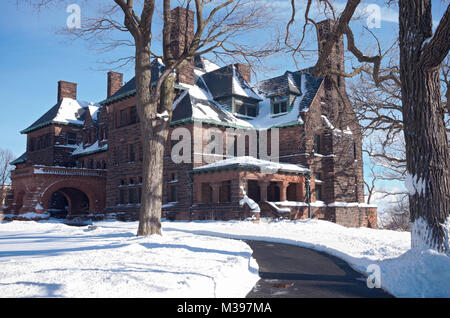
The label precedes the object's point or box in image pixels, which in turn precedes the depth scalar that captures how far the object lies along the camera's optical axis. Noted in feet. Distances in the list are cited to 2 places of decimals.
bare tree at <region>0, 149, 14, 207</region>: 203.82
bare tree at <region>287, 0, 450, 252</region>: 26.14
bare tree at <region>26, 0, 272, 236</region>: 44.06
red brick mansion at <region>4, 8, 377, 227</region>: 89.76
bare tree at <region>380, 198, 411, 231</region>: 117.81
